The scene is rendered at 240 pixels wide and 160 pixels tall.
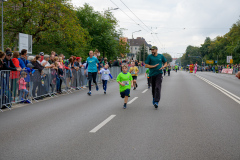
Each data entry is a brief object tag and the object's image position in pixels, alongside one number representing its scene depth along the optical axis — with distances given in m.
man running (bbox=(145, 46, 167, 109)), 8.97
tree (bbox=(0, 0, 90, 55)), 28.95
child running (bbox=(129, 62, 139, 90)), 15.55
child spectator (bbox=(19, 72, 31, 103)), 10.12
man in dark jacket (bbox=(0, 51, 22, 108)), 9.02
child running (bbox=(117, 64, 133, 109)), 9.29
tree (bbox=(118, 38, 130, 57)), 61.38
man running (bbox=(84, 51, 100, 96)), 13.77
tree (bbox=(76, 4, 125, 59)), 48.88
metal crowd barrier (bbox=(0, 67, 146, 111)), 9.23
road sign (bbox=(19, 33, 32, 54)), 15.46
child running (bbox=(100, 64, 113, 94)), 13.93
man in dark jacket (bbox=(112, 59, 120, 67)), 25.12
